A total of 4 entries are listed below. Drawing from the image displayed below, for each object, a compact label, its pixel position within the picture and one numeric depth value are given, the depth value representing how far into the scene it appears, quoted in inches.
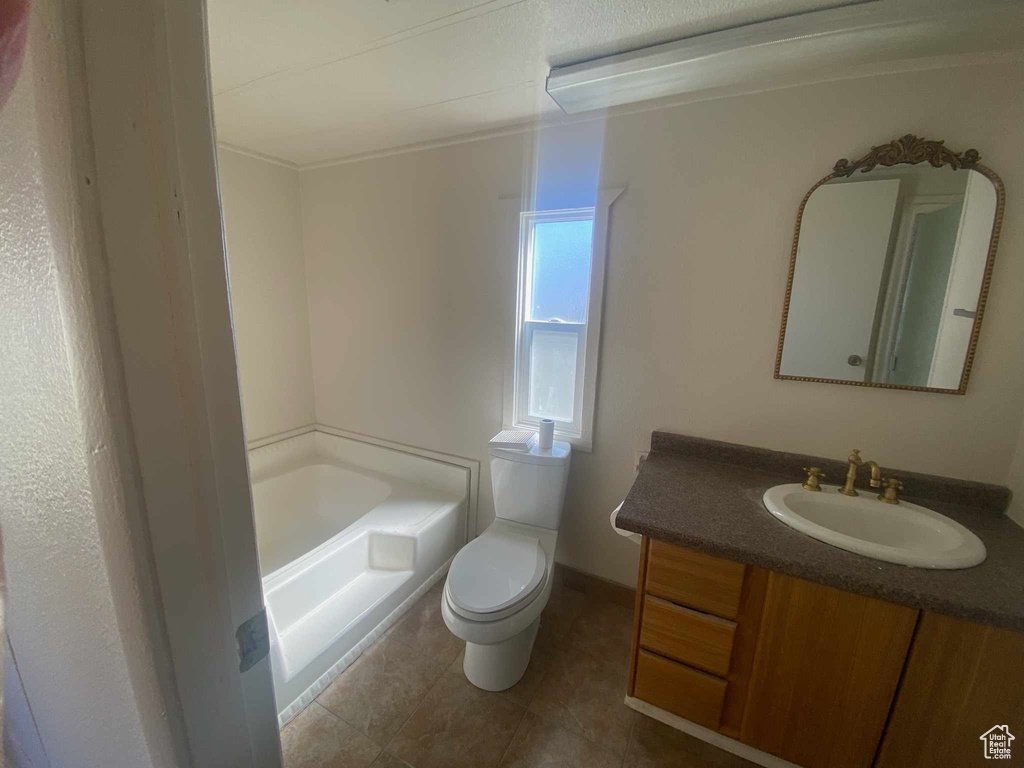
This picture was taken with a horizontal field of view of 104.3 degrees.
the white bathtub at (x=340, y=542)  59.0
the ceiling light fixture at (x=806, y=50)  40.2
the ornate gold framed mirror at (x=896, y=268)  48.1
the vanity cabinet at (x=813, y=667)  37.6
